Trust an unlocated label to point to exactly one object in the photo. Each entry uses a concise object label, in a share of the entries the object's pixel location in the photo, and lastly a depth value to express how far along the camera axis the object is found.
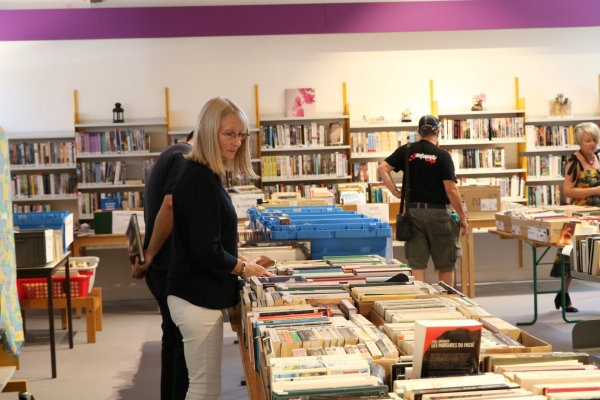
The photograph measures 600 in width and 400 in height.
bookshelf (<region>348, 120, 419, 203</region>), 8.28
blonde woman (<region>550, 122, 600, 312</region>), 6.27
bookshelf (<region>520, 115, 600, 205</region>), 8.44
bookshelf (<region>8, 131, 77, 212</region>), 8.05
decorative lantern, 8.06
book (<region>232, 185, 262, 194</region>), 6.90
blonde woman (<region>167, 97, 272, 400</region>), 2.62
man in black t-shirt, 5.54
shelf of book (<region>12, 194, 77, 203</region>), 8.09
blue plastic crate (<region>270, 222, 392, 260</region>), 3.79
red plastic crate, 5.85
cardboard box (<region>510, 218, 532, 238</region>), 5.71
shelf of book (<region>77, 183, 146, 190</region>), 8.05
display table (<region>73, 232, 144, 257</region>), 7.17
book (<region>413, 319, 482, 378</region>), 1.74
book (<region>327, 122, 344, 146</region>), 8.33
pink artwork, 8.32
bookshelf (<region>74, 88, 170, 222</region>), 8.07
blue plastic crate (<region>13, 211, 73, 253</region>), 5.62
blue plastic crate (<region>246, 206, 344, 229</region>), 4.81
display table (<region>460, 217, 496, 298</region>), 7.18
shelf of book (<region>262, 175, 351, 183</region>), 8.28
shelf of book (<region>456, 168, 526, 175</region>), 8.34
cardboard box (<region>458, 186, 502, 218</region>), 7.22
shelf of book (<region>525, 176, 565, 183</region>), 8.45
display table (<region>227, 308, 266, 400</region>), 2.28
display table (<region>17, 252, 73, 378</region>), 4.81
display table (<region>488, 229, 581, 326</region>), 5.64
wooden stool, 5.78
